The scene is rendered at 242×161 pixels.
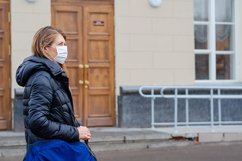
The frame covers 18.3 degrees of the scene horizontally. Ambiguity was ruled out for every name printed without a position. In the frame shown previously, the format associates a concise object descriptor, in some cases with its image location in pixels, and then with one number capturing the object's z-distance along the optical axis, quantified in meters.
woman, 4.55
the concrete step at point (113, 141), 11.40
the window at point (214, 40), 15.15
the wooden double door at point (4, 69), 13.11
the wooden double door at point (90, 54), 13.75
